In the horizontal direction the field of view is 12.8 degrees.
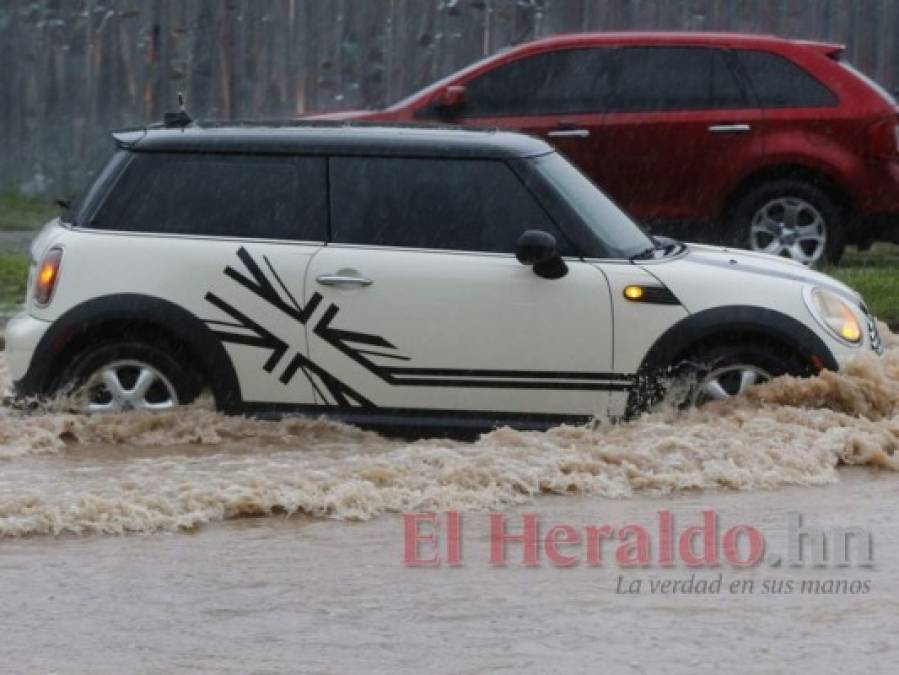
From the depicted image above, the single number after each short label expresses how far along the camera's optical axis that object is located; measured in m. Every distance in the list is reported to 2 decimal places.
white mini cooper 17.28
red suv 27.77
